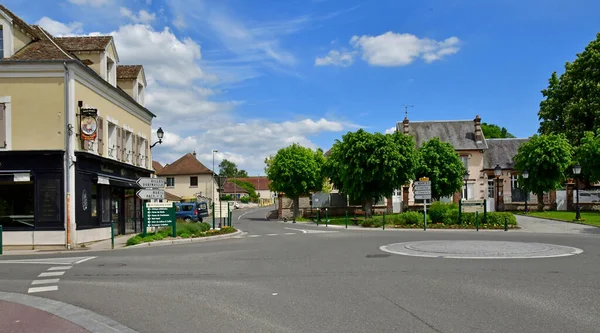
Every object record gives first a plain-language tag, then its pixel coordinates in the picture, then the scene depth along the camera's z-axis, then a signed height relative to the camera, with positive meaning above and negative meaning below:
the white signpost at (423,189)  32.97 -0.48
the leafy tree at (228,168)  170.00 +5.35
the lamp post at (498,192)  52.97 -1.20
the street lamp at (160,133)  28.61 +2.82
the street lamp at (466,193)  60.84 -1.43
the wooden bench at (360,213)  49.33 -2.89
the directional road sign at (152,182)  23.78 +0.18
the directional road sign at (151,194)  23.78 -0.34
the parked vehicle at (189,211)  44.22 -2.15
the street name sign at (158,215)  24.33 -1.31
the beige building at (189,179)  84.06 +0.96
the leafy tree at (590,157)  44.91 +1.80
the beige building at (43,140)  21.55 +1.95
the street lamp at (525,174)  47.18 +0.48
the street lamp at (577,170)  35.12 +0.56
